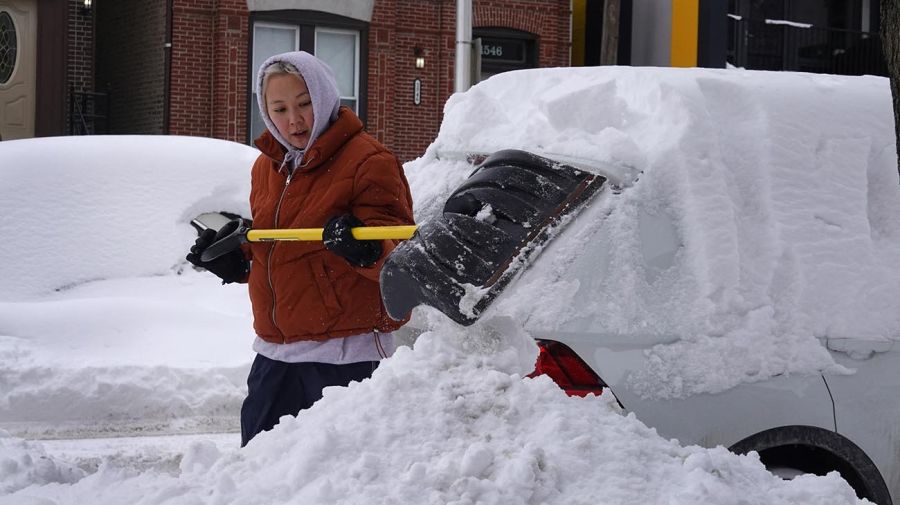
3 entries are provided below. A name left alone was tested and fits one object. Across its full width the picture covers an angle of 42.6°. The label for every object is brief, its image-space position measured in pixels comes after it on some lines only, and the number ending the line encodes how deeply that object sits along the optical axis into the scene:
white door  15.38
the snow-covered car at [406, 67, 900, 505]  3.51
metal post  12.65
